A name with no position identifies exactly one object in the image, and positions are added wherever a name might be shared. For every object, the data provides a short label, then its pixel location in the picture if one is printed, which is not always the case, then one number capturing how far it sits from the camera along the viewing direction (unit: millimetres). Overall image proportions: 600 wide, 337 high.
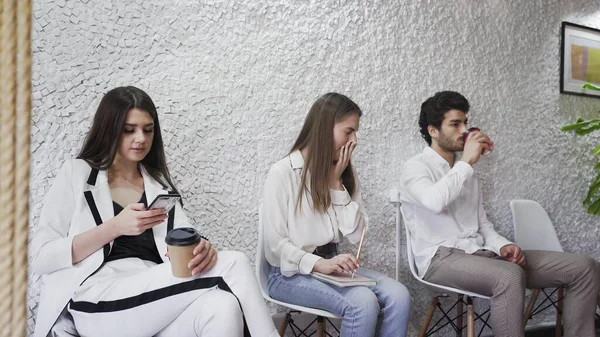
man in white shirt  2215
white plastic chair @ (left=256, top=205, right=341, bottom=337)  1958
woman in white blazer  1399
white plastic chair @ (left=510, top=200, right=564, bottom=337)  2990
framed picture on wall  3438
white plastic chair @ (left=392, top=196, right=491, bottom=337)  2281
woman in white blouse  1885
